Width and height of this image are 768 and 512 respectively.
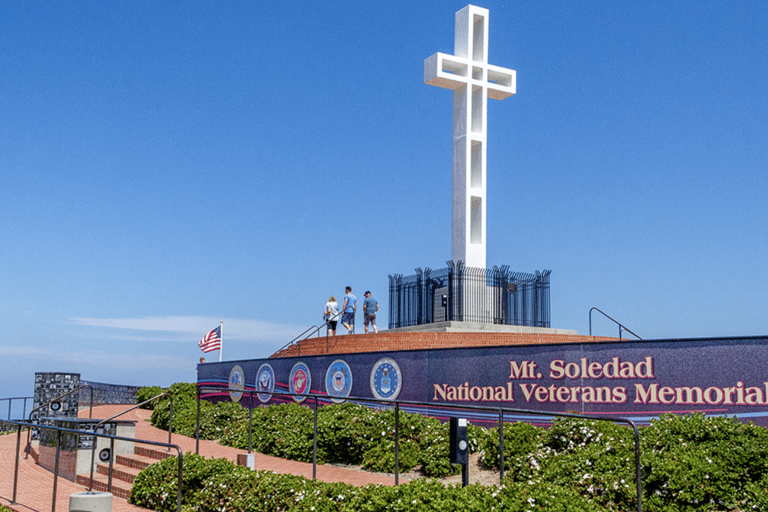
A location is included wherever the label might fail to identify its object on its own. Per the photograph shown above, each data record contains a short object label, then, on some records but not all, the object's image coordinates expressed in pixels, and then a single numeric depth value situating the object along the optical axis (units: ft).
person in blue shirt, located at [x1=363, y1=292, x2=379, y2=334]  69.77
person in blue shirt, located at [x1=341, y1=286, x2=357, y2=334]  69.62
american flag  83.25
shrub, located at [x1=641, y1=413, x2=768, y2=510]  27.71
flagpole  83.15
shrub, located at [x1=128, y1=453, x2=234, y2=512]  34.99
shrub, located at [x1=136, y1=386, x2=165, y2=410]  80.79
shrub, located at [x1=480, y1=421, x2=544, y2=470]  35.83
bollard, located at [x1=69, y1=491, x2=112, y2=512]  28.86
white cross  72.43
